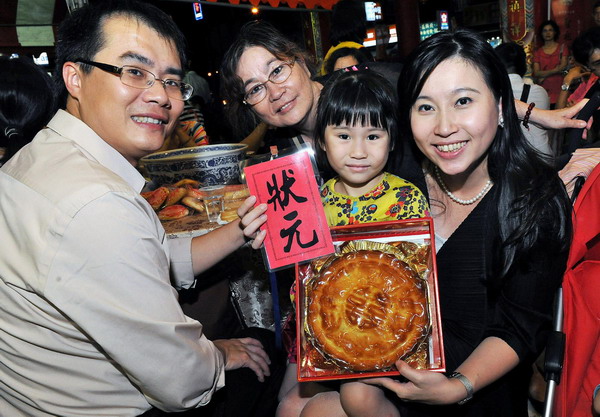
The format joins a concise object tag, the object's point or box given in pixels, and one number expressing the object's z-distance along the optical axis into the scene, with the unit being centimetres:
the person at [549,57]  870
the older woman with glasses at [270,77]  247
